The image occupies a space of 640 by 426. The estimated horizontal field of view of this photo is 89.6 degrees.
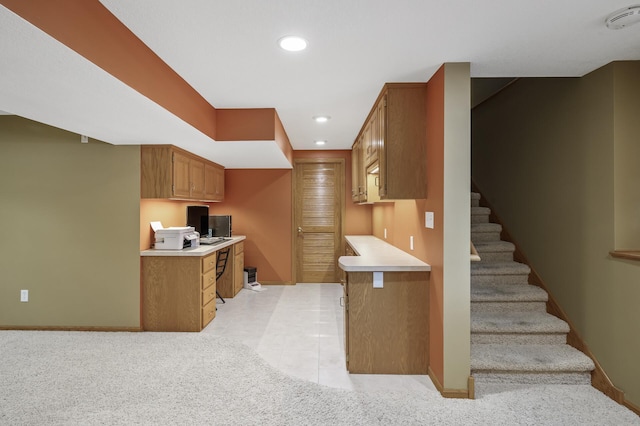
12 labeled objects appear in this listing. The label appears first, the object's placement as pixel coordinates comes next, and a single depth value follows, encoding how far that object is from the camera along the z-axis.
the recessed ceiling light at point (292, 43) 1.94
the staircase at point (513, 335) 2.45
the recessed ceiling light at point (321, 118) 3.66
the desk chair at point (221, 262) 4.65
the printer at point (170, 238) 3.70
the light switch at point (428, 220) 2.56
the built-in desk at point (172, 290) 3.59
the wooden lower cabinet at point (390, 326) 2.63
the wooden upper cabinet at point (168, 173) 3.62
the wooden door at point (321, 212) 5.81
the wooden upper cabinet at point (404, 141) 2.65
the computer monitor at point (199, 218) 4.63
